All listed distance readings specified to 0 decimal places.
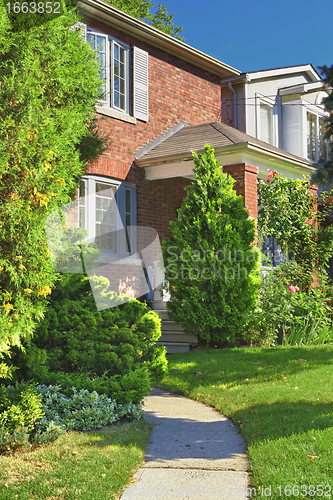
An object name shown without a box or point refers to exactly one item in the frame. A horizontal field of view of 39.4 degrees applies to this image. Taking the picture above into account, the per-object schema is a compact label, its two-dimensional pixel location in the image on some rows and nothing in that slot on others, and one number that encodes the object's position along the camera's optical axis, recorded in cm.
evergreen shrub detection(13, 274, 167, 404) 496
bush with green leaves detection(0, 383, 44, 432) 422
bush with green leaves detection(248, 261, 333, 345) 916
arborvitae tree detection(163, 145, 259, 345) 868
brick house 986
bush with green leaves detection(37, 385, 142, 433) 470
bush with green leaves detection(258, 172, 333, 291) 1112
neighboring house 1667
